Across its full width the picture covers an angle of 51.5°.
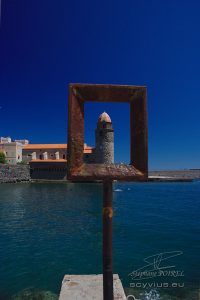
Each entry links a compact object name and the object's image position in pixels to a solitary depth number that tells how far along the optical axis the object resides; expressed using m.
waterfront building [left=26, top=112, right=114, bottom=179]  37.87
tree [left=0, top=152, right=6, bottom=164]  44.42
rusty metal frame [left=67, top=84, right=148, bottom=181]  1.51
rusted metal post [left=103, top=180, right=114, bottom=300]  1.60
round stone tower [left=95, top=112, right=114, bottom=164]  37.50
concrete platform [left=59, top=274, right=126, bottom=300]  2.31
